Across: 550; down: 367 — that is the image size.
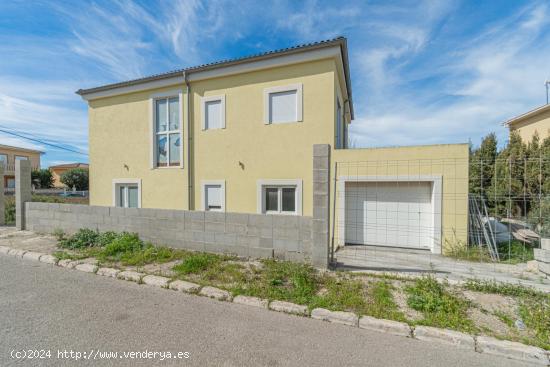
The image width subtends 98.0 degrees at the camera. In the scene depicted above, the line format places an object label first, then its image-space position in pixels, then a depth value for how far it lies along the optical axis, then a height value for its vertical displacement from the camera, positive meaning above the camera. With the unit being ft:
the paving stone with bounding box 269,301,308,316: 10.45 -5.60
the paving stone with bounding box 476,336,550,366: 7.73 -5.57
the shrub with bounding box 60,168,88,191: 108.88 +1.58
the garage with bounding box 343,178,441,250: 21.94 -2.90
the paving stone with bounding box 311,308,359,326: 9.71 -5.57
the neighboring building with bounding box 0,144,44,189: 105.81 +11.46
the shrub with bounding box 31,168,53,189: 108.33 +1.56
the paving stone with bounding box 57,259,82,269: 16.31 -5.65
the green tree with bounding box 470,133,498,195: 49.14 +7.03
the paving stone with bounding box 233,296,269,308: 11.12 -5.64
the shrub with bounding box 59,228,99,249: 20.03 -5.06
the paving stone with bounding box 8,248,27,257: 18.99 -5.73
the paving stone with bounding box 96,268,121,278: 14.82 -5.67
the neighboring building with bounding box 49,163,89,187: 149.20 +8.53
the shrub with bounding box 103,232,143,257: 18.15 -5.03
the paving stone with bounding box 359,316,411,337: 9.07 -5.57
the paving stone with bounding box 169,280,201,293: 12.51 -5.60
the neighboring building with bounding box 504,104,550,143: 51.89 +14.43
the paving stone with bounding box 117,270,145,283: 14.07 -5.63
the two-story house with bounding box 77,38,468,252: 21.74 +3.92
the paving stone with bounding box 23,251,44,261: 18.10 -5.71
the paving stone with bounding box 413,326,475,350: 8.41 -5.57
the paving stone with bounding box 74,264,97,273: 15.54 -5.70
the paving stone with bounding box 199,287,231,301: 11.78 -5.62
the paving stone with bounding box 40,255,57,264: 17.17 -5.67
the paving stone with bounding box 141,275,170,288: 13.35 -5.64
